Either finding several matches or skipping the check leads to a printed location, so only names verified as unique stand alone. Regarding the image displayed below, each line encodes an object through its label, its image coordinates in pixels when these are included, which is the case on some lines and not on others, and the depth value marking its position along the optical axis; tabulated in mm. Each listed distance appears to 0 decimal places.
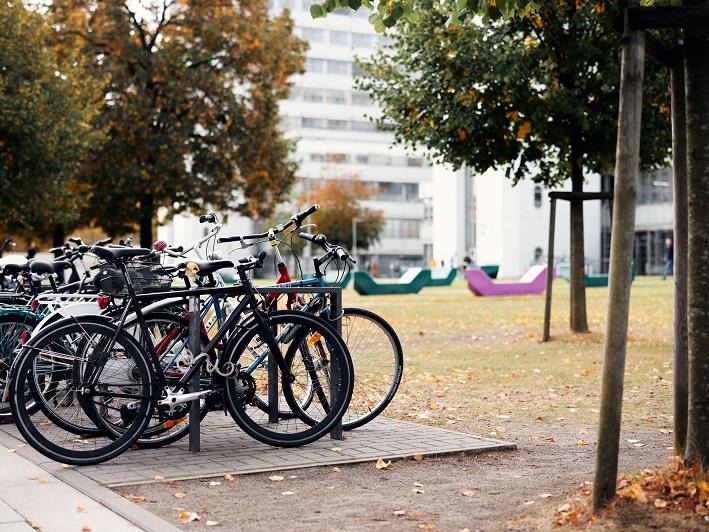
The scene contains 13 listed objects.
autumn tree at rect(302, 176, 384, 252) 85438
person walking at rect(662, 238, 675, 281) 44622
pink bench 32625
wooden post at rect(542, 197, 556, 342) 14680
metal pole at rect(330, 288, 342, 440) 6887
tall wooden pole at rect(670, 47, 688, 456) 5273
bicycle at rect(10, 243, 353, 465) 6141
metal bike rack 6480
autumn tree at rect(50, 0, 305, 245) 31547
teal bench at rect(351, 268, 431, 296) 34938
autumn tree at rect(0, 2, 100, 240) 26141
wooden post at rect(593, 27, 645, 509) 4621
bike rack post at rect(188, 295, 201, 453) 6430
